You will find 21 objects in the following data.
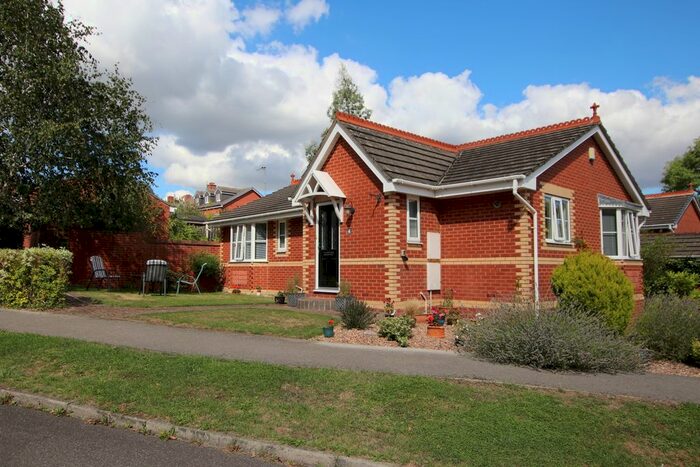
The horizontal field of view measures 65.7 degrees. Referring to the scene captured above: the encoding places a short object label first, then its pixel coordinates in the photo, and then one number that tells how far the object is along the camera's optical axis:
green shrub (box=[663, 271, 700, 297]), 19.23
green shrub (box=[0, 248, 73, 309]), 13.12
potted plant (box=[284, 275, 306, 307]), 16.32
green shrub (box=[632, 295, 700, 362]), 9.97
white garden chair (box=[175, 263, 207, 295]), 21.30
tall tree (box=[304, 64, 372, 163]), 32.94
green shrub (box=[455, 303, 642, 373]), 8.38
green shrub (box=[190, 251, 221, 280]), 23.06
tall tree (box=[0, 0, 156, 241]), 17.19
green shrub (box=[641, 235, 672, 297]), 20.19
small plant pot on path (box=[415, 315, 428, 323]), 13.77
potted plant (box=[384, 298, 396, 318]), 13.16
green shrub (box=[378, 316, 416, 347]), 10.19
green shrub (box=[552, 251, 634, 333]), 11.17
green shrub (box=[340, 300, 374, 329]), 11.49
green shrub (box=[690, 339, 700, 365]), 9.49
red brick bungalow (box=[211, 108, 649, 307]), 13.97
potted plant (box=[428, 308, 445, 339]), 11.15
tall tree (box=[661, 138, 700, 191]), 47.81
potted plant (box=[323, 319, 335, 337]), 10.66
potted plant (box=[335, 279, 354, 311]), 14.66
